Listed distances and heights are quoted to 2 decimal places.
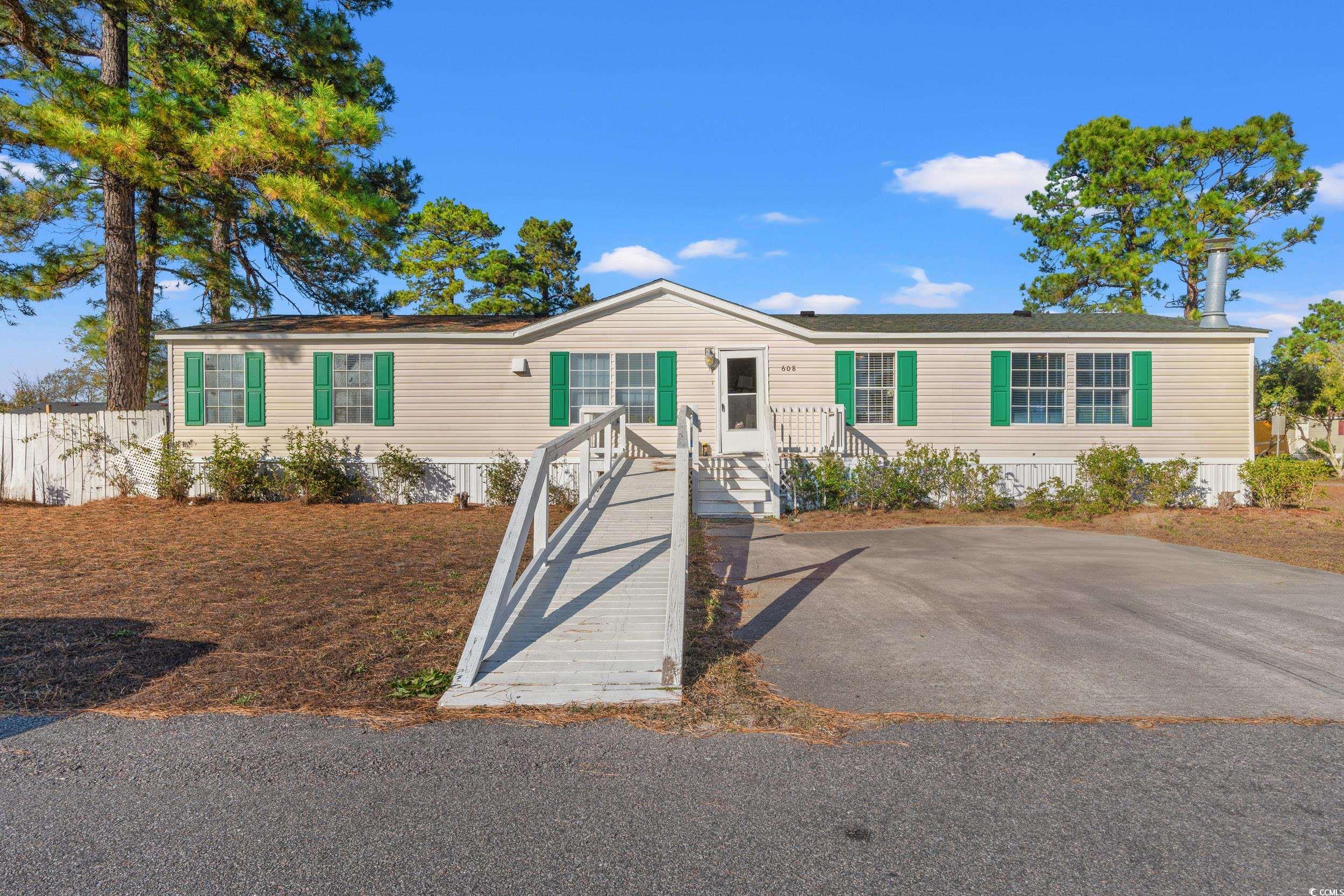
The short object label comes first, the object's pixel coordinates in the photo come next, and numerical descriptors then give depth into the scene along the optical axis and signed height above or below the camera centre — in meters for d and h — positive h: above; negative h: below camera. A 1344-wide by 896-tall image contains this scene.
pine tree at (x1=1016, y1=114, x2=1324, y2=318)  23.58 +8.07
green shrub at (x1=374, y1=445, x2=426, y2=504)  12.85 -0.39
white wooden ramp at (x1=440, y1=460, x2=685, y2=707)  3.89 -1.14
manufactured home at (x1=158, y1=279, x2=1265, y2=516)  13.09 +1.20
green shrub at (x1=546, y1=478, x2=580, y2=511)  12.16 -0.73
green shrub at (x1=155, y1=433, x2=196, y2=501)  12.69 -0.39
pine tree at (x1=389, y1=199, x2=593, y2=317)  28.03 +7.09
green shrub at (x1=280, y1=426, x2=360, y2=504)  12.51 -0.29
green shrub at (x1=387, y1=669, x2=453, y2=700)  3.92 -1.28
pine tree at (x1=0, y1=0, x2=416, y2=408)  12.20 +5.41
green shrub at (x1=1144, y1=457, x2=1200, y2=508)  12.29 -0.58
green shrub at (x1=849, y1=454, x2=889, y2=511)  12.32 -0.60
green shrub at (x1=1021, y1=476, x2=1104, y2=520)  12.06 -0.92
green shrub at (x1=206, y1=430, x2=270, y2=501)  12.55 -0.36
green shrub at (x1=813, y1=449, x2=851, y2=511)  12.20 -0.53
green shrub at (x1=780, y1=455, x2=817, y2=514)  12.25 -0.53
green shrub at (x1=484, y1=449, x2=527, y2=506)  12.74 -0.53
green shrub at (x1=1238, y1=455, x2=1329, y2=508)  12.06 -0.55
